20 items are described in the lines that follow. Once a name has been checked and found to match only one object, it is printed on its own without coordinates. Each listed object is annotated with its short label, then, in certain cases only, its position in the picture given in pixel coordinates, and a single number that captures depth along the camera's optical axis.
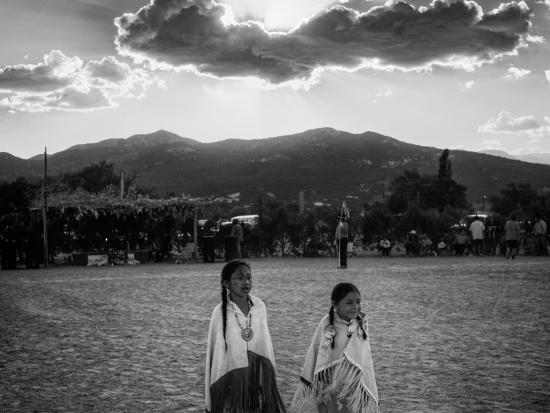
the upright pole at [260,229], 36.00
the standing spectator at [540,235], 33.91
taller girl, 5.07
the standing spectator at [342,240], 25.88
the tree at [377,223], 37.47
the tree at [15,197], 38.03
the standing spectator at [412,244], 36.56
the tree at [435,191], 82.69
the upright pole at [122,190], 38.62
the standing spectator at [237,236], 31.23
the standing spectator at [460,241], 35.94
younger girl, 4.93
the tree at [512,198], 82.81
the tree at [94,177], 72.25
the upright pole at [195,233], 35.83
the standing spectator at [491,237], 37.22
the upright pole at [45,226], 31.91
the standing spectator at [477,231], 34.69
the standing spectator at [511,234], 30.31
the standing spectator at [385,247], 36.75
